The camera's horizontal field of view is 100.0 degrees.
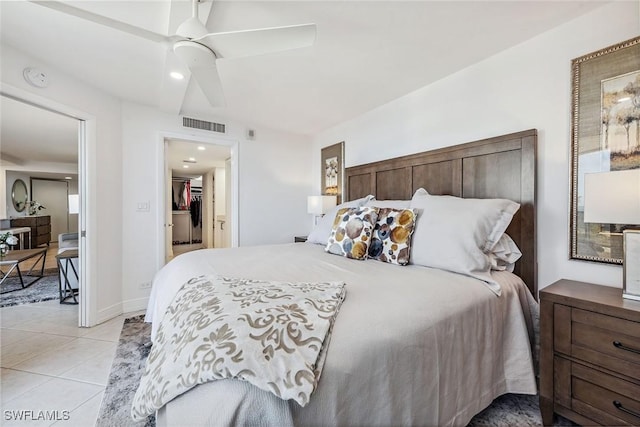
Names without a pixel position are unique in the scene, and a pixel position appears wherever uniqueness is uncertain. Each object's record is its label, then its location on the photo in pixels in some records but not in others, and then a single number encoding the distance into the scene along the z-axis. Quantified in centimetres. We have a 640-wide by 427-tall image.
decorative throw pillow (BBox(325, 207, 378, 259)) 208
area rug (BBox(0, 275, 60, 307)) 337
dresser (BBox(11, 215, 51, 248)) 691
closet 913
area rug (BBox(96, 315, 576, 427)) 146
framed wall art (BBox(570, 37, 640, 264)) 154
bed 74
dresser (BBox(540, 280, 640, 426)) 120
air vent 344
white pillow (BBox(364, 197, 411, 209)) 231
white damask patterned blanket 69
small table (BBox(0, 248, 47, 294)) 335
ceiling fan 130
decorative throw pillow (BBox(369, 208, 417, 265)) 188
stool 322
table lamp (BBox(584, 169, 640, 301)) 126
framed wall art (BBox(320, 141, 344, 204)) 381
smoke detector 213
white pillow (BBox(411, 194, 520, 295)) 159
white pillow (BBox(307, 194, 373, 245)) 271
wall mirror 722
